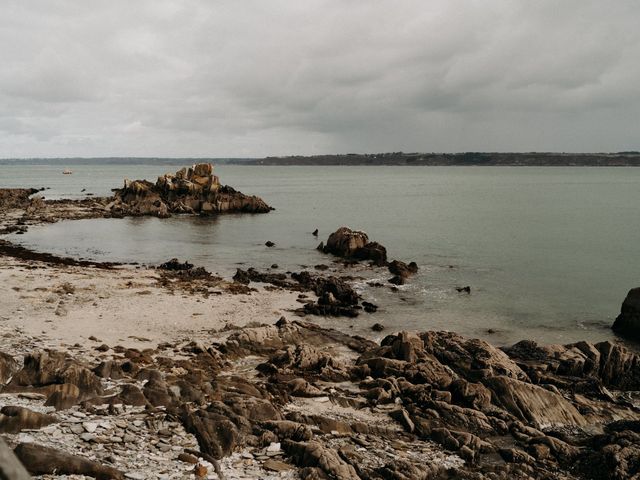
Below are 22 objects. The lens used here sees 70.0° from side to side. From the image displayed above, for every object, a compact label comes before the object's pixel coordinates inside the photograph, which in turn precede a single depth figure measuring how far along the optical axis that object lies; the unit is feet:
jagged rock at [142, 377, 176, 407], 39.45
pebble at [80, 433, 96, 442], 31.96
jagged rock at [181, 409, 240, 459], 33.32
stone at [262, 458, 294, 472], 32.25
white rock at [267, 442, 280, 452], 34.80
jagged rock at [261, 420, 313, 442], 36.42
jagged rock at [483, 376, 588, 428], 45.50
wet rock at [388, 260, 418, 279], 112.69
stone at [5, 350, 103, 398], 40.32
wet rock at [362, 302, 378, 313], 85.35
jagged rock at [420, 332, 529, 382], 53.26
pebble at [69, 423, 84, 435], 32.81
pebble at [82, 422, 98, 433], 33.26
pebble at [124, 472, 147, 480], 28.30
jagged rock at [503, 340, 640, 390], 56.29
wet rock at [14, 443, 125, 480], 27.07
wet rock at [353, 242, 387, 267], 130.14
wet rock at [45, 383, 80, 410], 36.96
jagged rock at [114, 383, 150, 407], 39.04
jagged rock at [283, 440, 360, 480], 31.63
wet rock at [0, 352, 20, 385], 41.74
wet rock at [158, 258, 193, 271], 114.42
